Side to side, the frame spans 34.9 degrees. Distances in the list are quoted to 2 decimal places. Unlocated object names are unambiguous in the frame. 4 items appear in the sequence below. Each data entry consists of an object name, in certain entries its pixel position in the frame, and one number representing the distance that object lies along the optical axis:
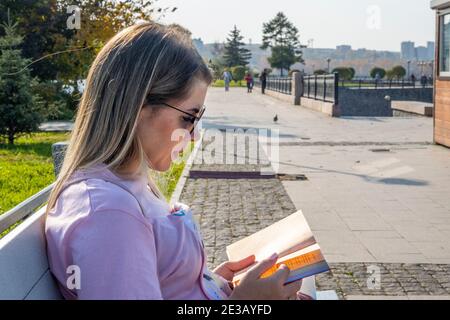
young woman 1.77
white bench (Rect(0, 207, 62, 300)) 1.69
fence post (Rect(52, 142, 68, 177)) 4.51
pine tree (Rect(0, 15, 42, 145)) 13.90
